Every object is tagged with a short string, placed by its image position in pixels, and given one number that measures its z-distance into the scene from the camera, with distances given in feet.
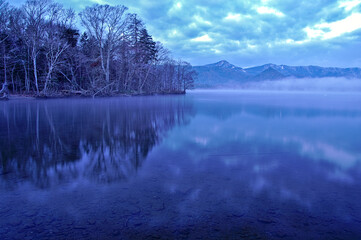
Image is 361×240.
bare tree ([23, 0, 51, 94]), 90.84
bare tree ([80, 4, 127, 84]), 110.11
